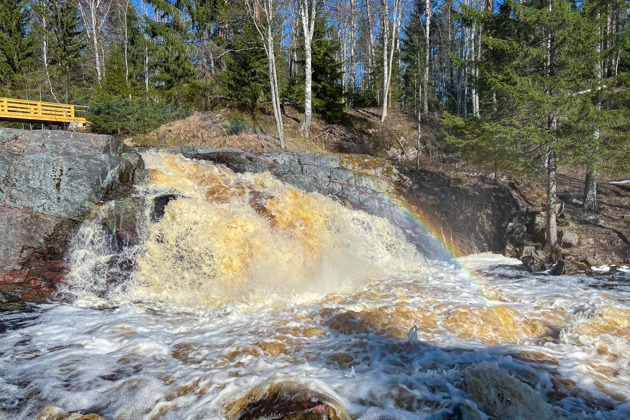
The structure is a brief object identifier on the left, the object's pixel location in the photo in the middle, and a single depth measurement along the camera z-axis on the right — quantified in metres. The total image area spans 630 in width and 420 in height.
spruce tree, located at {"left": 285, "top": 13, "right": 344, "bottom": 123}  19.47
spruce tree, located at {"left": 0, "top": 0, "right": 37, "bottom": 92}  19.17
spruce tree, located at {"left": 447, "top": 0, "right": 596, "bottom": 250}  9.38
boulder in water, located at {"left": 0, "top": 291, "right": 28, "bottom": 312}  6.04
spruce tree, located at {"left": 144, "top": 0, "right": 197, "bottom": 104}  18.16
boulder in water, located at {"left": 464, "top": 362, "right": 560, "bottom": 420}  3.37
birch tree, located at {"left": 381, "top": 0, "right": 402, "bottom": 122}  21.55
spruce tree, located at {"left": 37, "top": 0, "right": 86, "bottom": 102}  21.91
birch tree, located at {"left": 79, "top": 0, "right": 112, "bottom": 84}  21.62
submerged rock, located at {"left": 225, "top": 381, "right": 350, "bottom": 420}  3.24
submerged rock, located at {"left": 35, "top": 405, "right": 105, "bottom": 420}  3.31
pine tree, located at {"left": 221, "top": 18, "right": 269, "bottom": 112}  17.83
